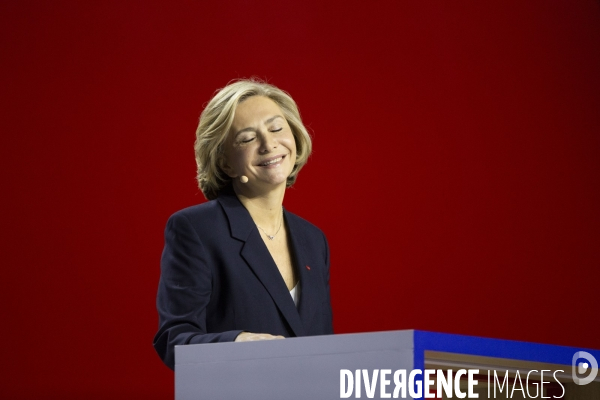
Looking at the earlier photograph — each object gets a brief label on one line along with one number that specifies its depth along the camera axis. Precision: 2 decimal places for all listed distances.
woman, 8.01
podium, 7.46
